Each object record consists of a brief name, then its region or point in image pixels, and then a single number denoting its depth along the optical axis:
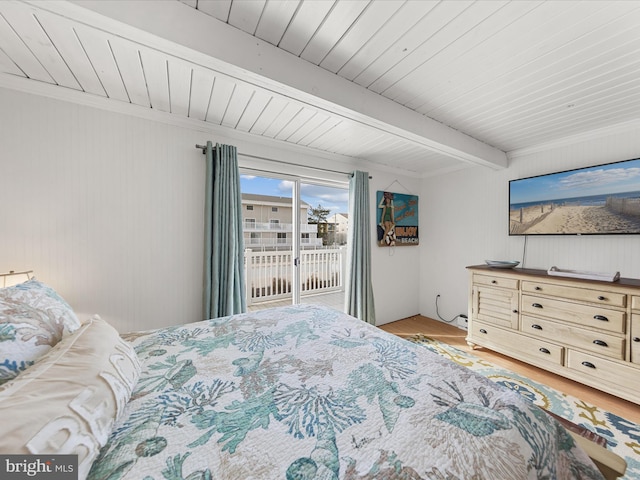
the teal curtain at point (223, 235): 2.34
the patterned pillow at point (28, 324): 0.81
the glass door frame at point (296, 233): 3.07
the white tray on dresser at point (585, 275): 2.11
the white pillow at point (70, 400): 0.56
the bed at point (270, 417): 0.63
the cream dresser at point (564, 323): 1.95
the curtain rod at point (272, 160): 2.38
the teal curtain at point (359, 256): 3.33
